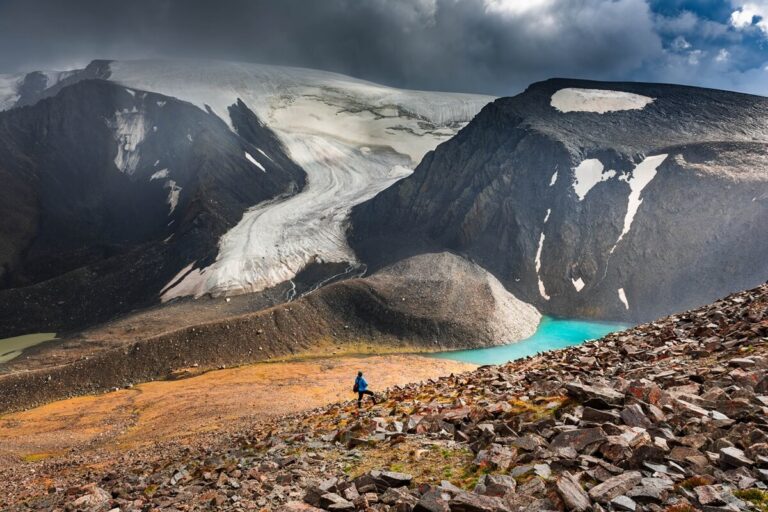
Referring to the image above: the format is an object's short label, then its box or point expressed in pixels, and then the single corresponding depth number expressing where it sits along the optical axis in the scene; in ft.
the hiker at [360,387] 76.18
